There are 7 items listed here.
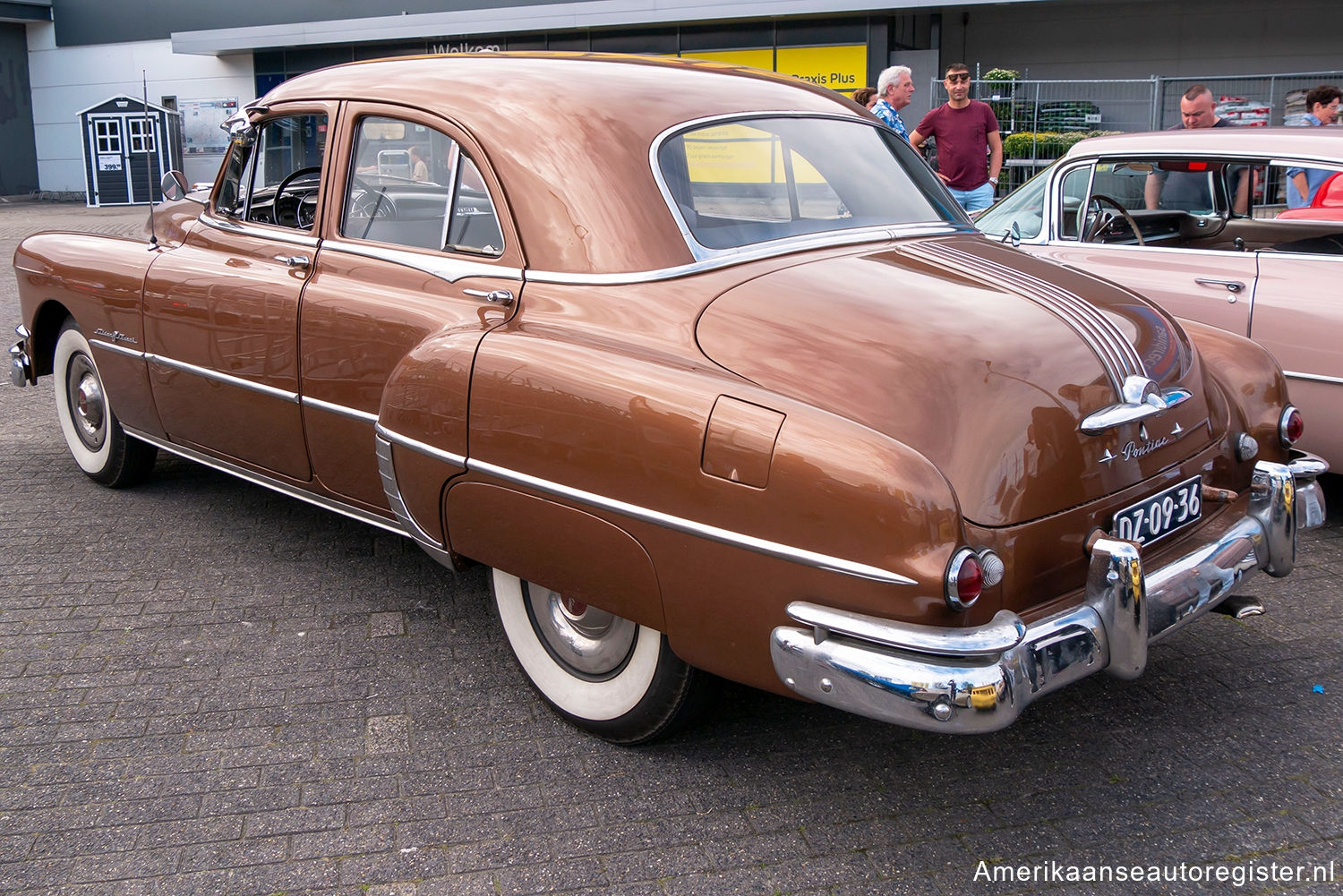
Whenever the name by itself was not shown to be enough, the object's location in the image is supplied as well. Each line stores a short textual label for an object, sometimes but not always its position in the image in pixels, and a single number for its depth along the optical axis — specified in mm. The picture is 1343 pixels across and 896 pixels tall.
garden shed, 26359
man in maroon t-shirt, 8695
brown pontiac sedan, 2469
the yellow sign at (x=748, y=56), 20984
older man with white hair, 8461
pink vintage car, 4711
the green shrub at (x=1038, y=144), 15391
